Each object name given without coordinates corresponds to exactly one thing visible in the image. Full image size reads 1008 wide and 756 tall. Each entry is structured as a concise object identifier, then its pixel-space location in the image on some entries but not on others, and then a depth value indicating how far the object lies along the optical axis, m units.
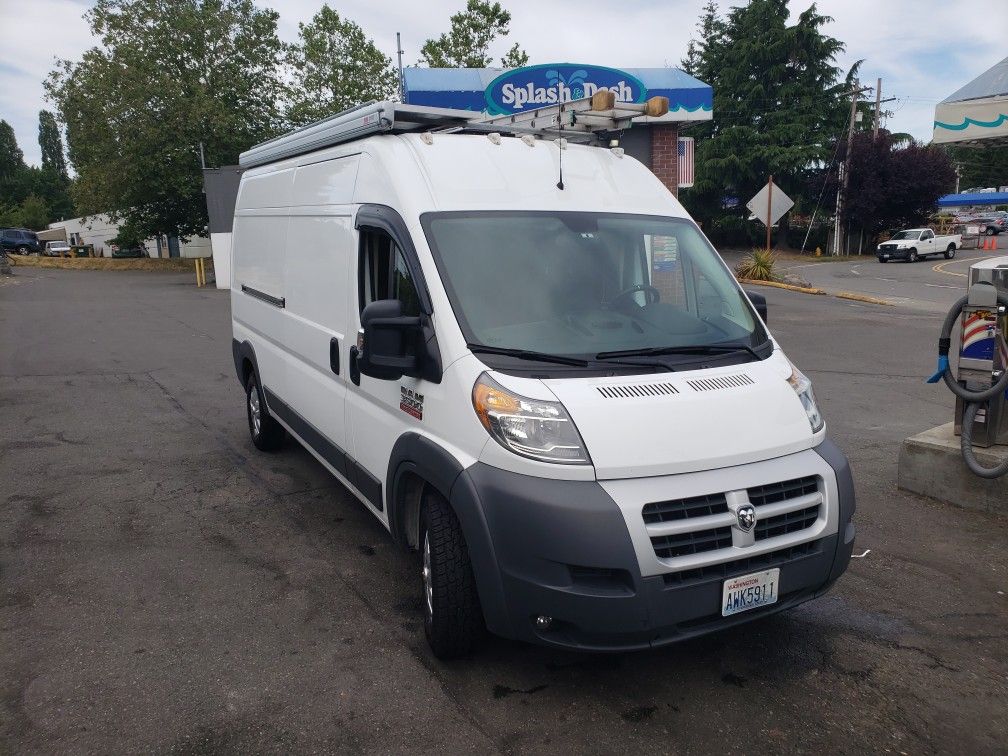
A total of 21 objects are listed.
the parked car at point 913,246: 39.44
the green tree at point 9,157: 99.44
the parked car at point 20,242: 57.38
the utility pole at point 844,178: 43.66
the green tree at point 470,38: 38.50
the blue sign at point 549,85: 14.23
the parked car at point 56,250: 60.76
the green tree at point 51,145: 113.19
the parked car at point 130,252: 59.47
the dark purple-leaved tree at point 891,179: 43.44
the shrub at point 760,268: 26.47
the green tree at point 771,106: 47.41
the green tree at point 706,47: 51.84
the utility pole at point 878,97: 49.78
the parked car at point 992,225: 60.00
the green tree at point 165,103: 37.72
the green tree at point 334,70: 42.41
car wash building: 14.30
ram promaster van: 3.19
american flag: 19.42
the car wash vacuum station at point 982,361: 5.37
